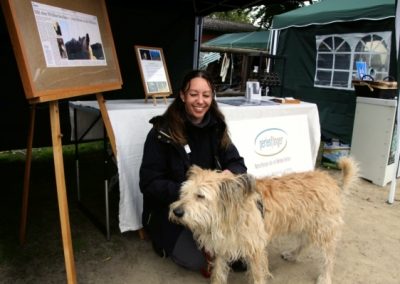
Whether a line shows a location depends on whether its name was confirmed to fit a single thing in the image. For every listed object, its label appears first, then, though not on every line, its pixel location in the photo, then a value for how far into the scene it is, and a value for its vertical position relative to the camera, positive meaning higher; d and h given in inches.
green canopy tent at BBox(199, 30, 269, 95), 198.7 -4.5
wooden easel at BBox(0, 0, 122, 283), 62.8 -3.5
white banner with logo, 138.7 -42.3
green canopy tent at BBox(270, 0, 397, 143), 241.0 -7.5
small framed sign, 122.7 -7.0
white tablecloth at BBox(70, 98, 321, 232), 105.0 -25.6
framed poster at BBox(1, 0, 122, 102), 63.3 +2.4
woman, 89.8 -27.8
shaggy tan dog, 69.6 -39.0
